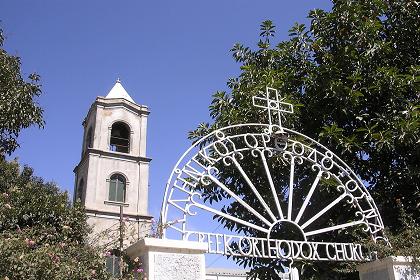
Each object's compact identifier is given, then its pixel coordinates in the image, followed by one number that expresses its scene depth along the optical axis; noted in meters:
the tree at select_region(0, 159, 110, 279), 4.82
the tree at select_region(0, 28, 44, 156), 10.29
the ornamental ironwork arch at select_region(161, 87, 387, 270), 5.81
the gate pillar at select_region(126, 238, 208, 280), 5.00
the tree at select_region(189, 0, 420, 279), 8.62
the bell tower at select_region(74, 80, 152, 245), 25.38
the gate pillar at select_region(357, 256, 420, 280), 5.96
